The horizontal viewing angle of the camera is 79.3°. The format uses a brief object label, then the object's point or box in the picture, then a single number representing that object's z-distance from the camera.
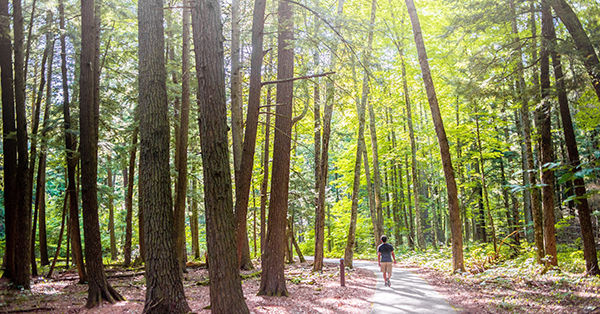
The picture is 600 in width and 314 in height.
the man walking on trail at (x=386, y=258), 11.06
